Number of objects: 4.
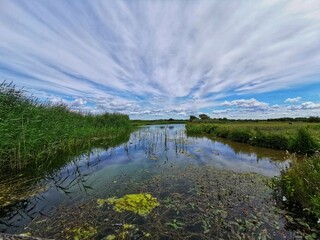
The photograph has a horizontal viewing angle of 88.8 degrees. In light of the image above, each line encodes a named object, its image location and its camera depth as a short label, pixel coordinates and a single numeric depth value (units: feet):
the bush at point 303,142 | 29.33
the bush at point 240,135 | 47.88
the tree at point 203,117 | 187.62
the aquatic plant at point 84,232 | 9.68
